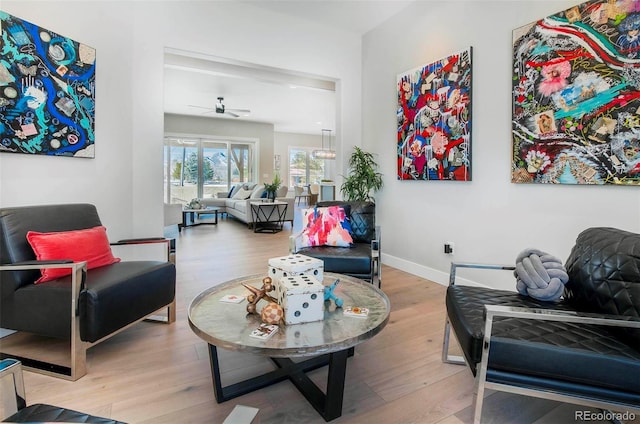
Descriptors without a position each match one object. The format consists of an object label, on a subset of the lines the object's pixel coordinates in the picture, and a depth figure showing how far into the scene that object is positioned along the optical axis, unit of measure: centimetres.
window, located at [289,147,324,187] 1291
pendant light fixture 1106
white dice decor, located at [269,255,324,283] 172
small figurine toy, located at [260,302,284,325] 150
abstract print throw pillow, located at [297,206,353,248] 306
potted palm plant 418
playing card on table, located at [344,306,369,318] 164
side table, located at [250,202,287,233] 696
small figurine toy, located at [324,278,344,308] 171
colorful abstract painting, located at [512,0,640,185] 210
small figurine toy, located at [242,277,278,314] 164
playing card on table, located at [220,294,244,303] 181
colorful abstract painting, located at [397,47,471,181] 314
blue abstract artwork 221
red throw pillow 202
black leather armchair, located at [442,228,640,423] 122
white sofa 734
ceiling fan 735
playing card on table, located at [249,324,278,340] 140
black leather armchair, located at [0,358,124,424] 88
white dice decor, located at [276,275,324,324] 151
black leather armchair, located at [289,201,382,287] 269
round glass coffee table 135
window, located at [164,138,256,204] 967
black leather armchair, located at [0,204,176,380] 180
